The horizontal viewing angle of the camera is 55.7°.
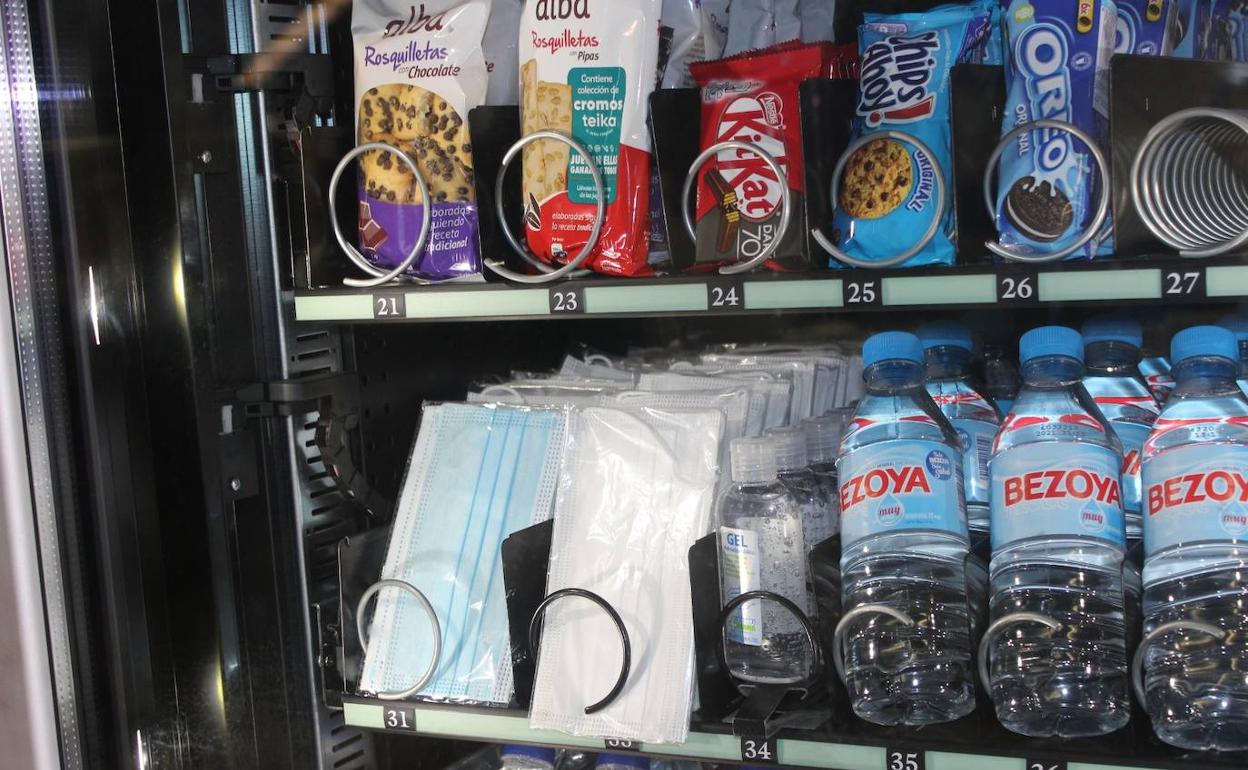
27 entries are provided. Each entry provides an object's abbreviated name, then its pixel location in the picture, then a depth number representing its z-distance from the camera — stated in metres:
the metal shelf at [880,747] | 1.22
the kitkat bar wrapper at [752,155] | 1.41
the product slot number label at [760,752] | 1.33
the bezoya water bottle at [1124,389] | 1.36
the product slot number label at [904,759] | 1.28
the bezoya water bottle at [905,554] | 1.31
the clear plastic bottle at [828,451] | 1.47
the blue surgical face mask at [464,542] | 1.52
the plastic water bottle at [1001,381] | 1.59
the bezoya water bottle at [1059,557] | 1.26
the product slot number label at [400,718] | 1.51
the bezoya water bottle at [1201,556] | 1.20
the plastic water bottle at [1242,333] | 1.42
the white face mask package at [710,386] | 1.52
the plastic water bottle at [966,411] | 1.45
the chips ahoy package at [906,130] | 1.35
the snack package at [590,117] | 1.44
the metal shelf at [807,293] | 1.19
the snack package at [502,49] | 1.57
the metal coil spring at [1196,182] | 1.20
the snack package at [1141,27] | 1.31
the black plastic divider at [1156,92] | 1.19
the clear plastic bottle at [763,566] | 1.36
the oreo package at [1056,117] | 1.29
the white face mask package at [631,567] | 1.38
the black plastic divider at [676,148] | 1.43
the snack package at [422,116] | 1.54
